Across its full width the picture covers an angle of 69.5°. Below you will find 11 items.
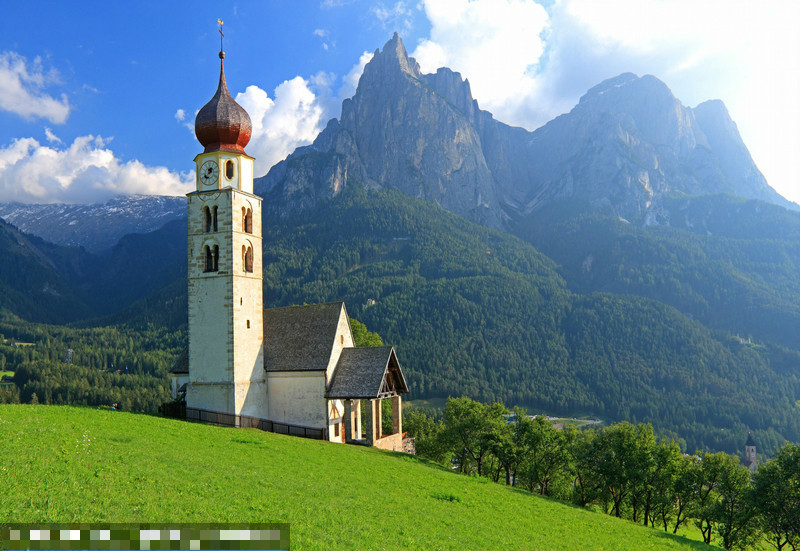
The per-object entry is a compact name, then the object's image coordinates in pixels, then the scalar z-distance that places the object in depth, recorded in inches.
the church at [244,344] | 1630.2
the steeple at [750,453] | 6097.4
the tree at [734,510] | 1461.6
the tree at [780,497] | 1370.6
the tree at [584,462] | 1672.0
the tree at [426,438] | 2079.4
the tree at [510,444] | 1740.9
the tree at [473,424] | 1798.7
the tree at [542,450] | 1726.1
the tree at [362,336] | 2289.6
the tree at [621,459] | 1562.5
